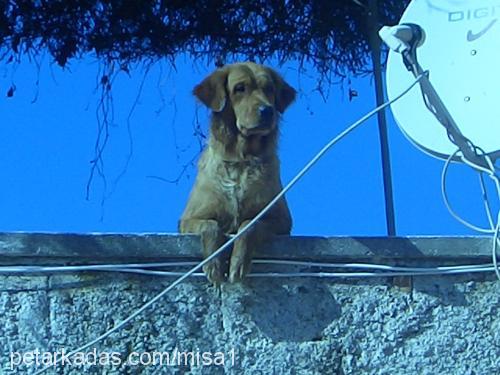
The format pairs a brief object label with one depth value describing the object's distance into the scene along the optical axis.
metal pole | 6.30
